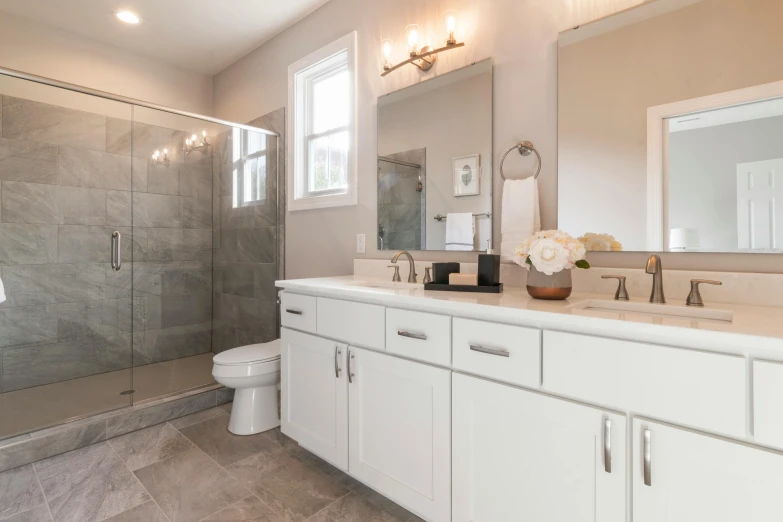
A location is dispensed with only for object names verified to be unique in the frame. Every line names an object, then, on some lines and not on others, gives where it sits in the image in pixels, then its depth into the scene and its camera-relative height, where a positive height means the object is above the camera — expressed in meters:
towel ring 1.70 +0.48
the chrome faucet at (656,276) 1.27 -0.05
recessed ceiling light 2.71 +1.68
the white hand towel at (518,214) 1.66 +0.19
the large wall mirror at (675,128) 1.25 +0.46
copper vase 1.34 -0.09
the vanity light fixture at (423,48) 1.90 +1.06
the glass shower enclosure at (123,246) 2.59 +0.10
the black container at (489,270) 1.52 -0.04
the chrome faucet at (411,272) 1.99 -0.06
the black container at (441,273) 1.70 -0.06
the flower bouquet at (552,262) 1.31 -0.01
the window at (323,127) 2.51 +0.91
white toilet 2.17 -0.68
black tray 1.50 -0.11
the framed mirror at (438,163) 1.85 +0.49
